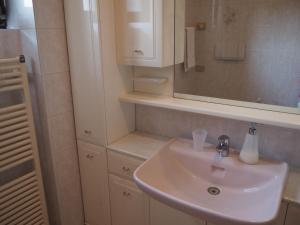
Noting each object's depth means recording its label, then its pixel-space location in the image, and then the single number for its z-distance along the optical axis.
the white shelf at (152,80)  1.54
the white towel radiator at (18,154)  1.44
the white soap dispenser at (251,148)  1.24
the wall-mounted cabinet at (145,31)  1.33
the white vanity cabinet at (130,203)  1.40
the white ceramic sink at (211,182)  1.04
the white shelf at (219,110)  1.17
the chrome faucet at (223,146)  1.34
